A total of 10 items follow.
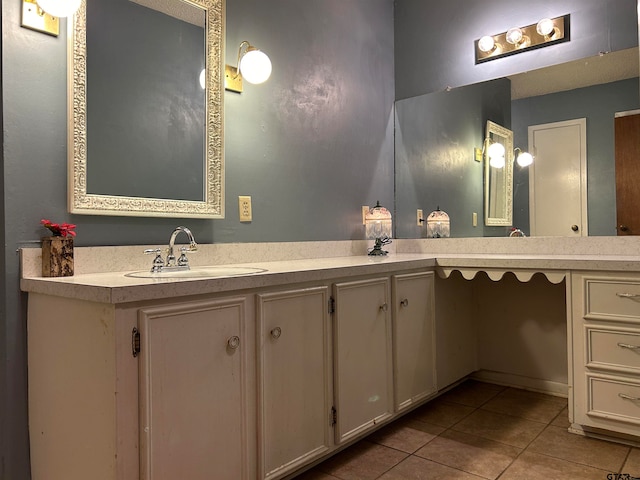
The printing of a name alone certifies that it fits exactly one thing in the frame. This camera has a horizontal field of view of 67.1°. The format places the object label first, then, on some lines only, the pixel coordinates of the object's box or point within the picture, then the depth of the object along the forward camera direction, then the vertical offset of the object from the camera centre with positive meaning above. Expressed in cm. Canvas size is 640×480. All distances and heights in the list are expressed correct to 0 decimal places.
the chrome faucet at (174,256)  173 -4
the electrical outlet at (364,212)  288 +19
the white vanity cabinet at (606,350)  197 -46
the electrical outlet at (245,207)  216 +17
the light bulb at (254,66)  207 +78
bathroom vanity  124 -38
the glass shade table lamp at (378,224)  285 +12
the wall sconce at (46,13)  147 +73
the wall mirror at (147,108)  162 +51
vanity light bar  254 +113
